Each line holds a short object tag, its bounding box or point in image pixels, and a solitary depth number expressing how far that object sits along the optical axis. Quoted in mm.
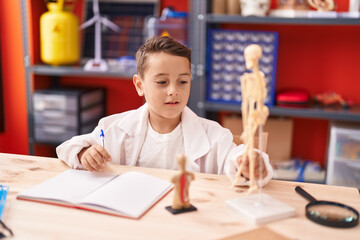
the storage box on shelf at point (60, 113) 2570
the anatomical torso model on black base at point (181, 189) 855
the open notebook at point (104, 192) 887
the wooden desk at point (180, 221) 787
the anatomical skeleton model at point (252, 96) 828
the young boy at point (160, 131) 1254
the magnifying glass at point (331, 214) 822
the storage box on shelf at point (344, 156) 2217
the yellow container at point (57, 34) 2514
